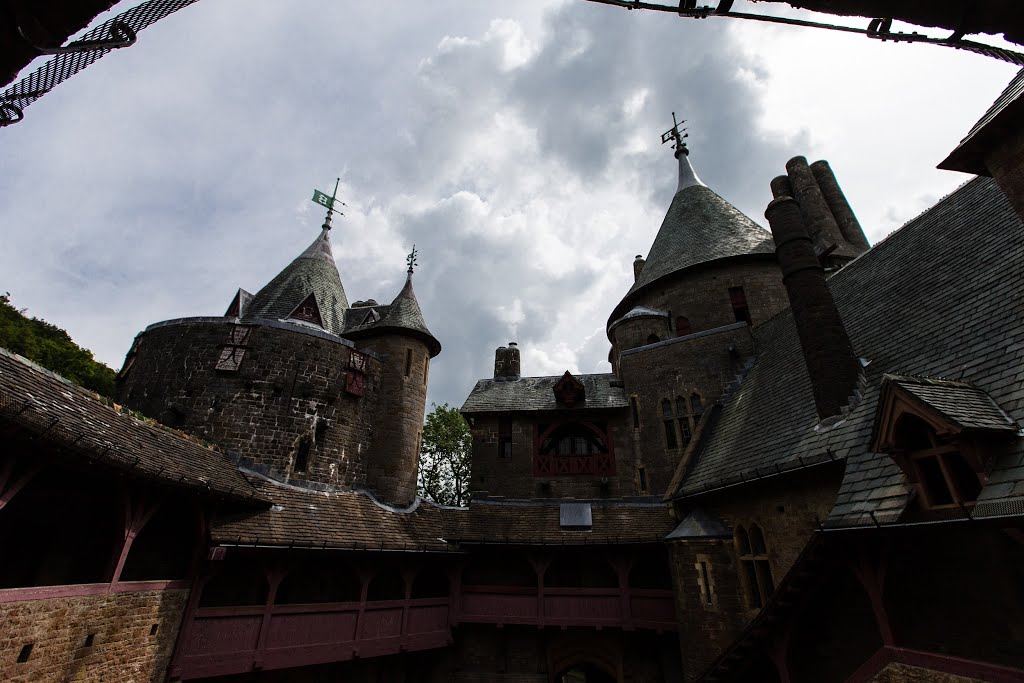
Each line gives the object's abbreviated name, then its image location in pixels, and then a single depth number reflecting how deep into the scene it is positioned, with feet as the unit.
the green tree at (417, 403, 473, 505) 112.16
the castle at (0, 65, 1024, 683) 19.70
